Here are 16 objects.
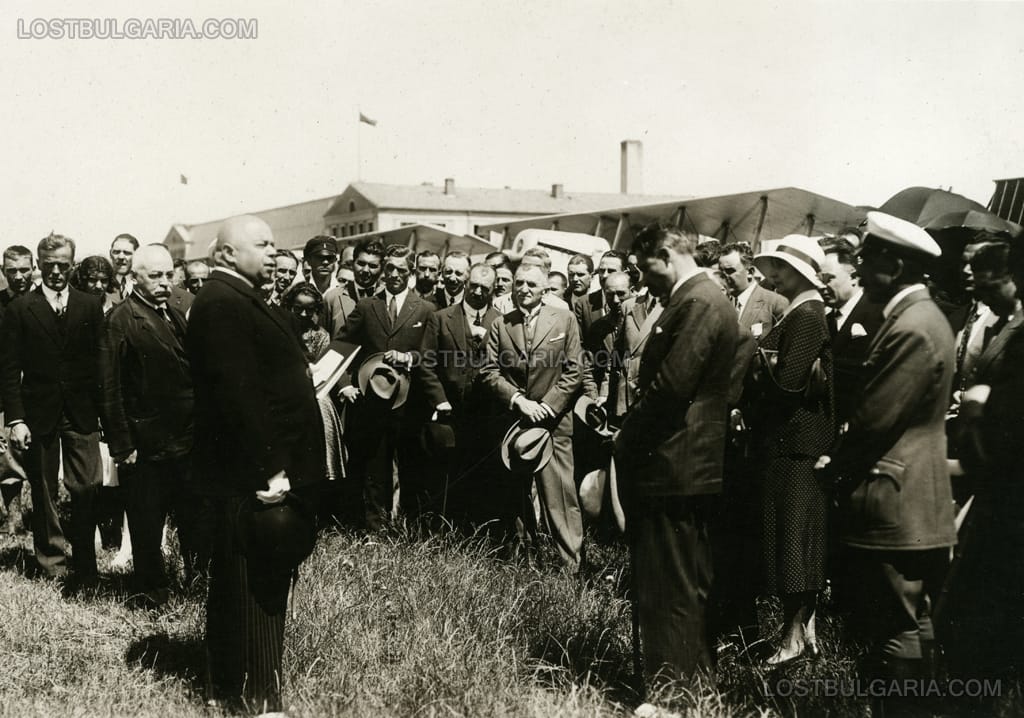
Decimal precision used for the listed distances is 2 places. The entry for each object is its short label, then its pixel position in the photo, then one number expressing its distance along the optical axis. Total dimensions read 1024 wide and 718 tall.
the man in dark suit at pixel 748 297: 5.79
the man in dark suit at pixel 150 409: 5.70
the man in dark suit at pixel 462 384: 7.18
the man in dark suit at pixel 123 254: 8.34
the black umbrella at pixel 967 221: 6.27
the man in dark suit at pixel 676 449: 3.88
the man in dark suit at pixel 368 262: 8.00
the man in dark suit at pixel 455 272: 8.41
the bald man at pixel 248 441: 3.82
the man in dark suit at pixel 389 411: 7.20
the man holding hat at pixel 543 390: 6.27
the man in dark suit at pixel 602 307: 8.69
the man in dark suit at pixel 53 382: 6.51
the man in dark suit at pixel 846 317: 4.52
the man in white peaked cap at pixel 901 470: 3.32
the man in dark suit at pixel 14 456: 7.18
